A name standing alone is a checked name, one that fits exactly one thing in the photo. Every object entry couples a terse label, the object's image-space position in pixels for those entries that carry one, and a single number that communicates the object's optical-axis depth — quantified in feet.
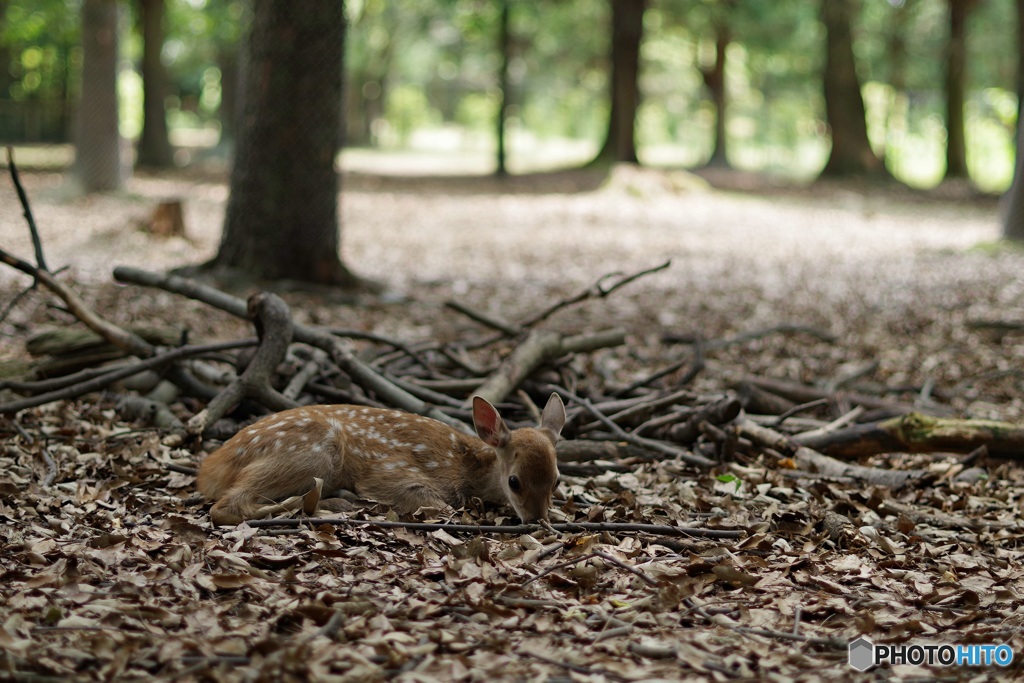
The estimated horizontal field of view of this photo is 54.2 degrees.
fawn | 14.01
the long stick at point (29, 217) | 17.49
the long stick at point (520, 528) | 13.41
